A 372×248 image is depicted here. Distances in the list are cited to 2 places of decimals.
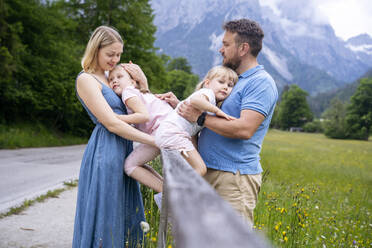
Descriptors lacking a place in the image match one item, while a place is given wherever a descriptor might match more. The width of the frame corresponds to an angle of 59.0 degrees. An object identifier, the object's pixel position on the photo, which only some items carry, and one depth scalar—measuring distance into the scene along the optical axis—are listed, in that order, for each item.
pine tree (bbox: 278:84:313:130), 88.75
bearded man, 2.40
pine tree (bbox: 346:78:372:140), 55.88
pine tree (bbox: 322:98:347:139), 59.40
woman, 2.47
